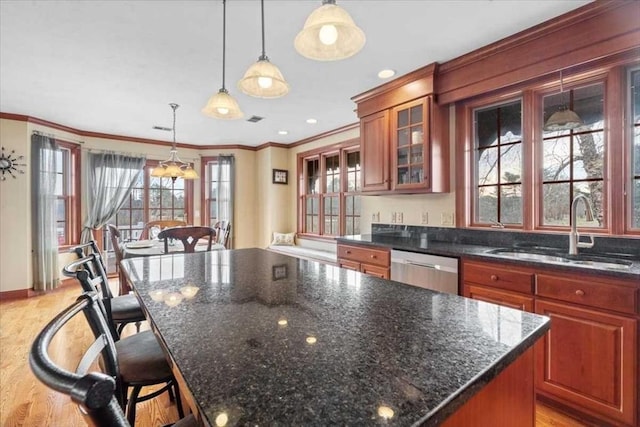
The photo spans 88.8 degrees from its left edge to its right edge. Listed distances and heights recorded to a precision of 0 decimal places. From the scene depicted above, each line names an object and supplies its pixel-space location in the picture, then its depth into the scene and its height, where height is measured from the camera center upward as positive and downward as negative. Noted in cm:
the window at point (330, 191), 500 +37
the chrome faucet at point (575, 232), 218 -13
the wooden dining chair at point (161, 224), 500 -17
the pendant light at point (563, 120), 239 +69
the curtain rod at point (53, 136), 456 +114
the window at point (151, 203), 575 +19
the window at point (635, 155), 214 +38
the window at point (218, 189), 625 +47
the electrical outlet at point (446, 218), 315 -5
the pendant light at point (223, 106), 200 +66
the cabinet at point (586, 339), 172 -71
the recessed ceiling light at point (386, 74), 302 +131
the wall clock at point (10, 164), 428 +65
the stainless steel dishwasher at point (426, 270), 246 -46
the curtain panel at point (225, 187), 624 +51
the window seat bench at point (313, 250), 467 -60
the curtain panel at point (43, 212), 452 +2
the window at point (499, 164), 278 +44
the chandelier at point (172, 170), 385 +52
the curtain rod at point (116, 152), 533 +104
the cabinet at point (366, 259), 302 -46
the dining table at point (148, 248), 318 -37
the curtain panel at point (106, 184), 531 +49
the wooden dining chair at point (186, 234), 288 -19
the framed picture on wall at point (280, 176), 614 +71
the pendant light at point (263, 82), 160 +68
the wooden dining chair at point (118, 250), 309 -35
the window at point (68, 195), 509 +30
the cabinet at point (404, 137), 303 +77
